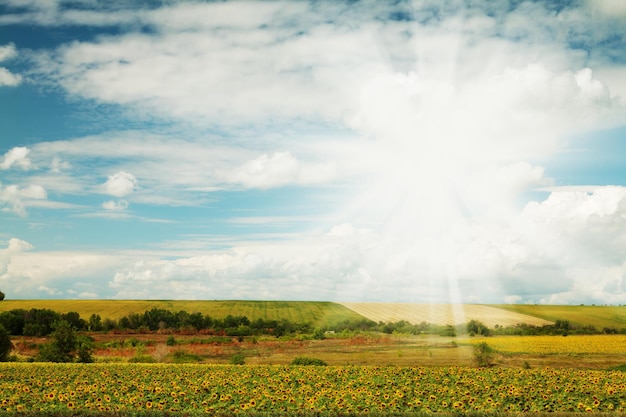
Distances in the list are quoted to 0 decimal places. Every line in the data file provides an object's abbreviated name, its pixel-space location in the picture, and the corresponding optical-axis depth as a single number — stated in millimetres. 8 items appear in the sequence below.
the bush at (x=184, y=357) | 41931
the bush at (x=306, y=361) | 35309
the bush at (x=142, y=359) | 40922
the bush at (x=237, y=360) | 38281
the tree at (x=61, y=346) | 38938
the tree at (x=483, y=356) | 37594
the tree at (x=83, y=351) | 39156
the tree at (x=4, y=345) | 40344
